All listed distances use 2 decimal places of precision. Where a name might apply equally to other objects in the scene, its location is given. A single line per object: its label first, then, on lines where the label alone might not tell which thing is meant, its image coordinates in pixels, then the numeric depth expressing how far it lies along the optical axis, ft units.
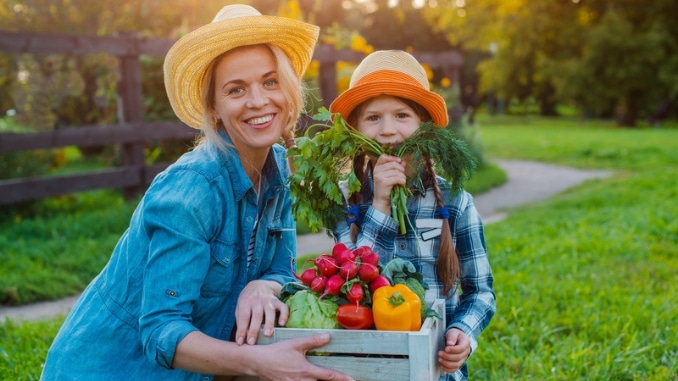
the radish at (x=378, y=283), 7.91
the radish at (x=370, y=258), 8.05
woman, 7.81
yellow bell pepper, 7.37
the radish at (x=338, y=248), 8.17
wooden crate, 7.20
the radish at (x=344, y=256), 8.02
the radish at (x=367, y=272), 7.93
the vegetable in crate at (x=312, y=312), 7.70
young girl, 9.36
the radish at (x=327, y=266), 8.02
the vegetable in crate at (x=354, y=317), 7.67
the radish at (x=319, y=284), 7.98
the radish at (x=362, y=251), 8.19
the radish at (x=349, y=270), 7.88
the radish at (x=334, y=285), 7.84
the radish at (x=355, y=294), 7.75
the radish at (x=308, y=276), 8.20
